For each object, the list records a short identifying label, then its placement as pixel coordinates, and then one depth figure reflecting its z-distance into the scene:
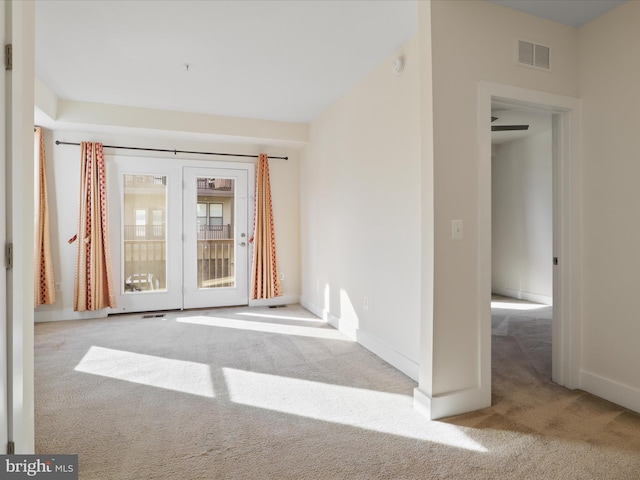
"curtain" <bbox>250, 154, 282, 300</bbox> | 5.23
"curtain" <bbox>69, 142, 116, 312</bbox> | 4.51
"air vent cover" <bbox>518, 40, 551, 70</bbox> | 2.43
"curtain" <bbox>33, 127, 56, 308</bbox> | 4.30
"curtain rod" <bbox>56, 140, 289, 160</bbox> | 4.55
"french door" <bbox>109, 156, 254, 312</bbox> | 4.86
